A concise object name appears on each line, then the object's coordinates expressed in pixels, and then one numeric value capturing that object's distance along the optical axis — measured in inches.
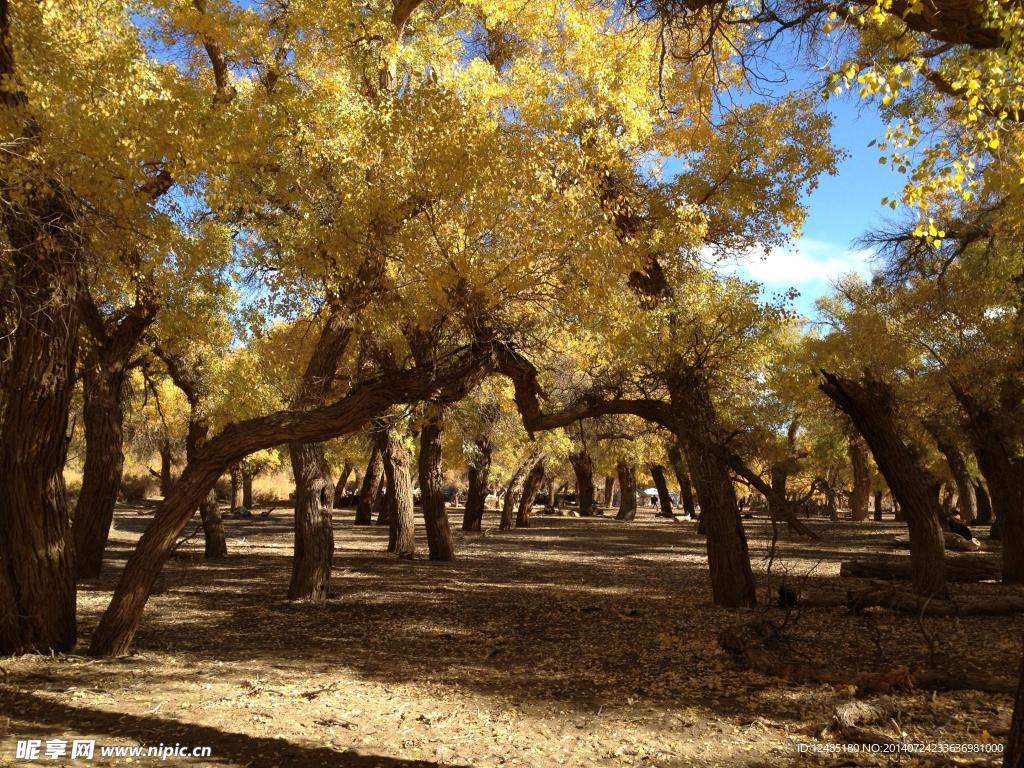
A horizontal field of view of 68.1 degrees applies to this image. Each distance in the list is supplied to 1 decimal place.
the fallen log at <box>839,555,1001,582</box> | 454.6
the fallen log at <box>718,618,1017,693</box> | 210.1
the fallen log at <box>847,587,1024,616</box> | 330.3
